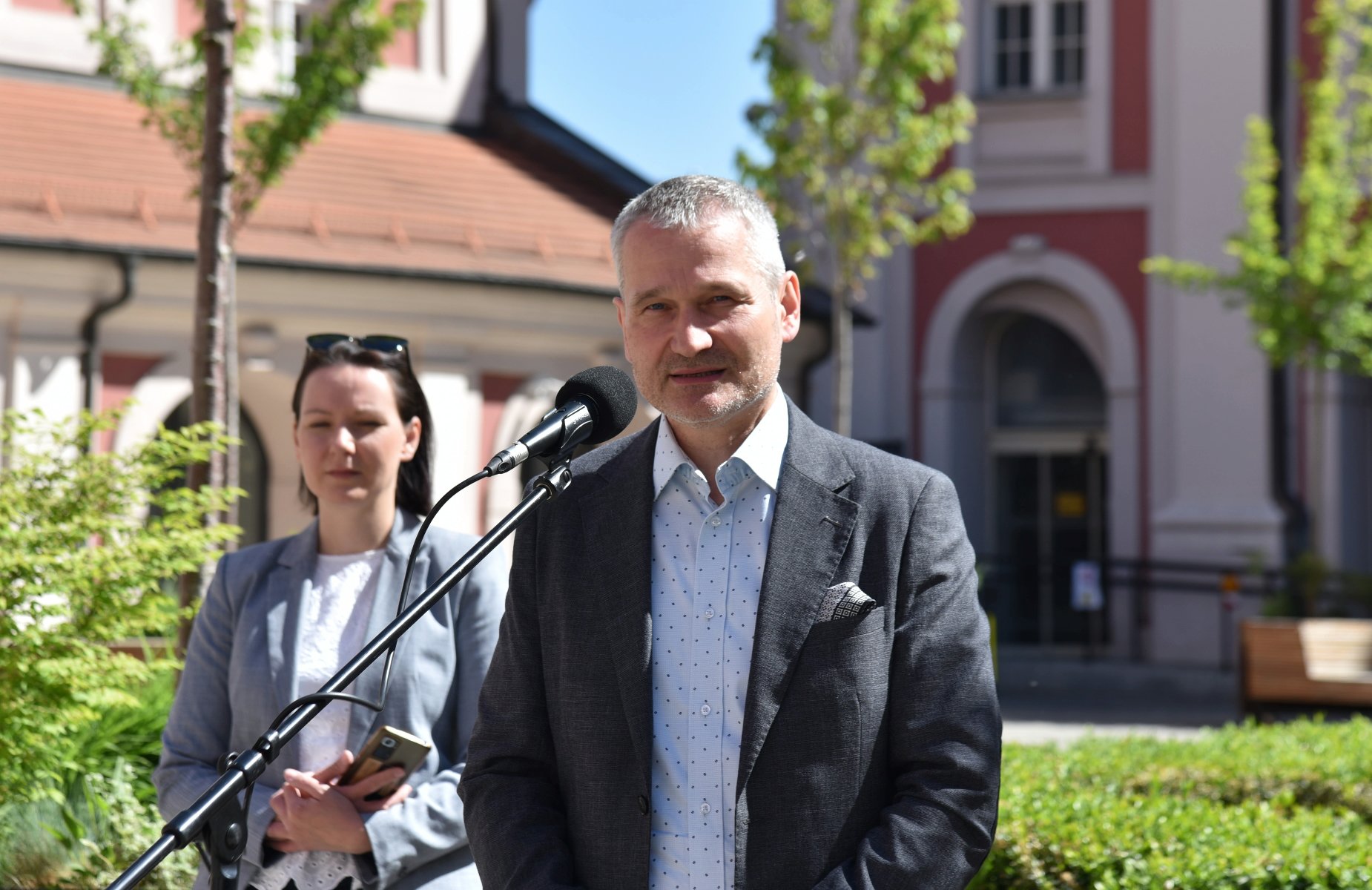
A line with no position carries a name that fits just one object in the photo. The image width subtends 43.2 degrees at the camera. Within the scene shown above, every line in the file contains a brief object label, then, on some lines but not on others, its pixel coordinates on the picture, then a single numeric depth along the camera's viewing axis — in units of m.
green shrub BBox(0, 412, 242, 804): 5.12
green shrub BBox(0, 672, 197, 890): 5.43
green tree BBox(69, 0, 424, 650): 6.59
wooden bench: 13.30
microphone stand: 2.52
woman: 3.57
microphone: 2.96
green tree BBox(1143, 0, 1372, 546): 16.91
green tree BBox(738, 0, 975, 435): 16.31
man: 2.79
